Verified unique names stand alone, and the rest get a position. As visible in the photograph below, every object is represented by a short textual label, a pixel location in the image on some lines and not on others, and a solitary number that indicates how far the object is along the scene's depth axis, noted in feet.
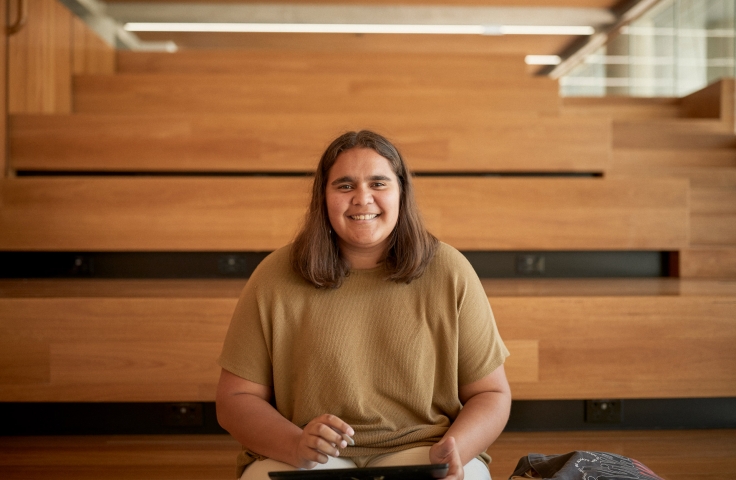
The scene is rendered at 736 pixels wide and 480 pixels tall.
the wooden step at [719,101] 9.30
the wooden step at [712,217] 7.34
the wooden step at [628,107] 10.50
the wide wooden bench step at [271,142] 6.93
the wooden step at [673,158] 8.30
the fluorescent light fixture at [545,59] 18.06
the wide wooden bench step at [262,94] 8.46
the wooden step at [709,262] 6.70
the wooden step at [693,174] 7.83
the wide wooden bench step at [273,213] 6.49
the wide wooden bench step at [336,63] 9.82
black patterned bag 3.35
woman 3.32
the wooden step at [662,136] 8.95
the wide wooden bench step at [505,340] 5.10
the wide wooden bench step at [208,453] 4.69
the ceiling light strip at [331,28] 14.30
